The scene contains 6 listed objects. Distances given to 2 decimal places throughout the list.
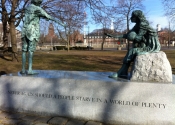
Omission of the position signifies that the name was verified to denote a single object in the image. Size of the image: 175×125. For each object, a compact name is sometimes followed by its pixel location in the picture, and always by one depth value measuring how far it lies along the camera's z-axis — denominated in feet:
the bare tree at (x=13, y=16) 31.95
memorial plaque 9.49
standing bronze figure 12.25
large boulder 10.03
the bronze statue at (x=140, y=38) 10.81
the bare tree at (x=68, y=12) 32.16
